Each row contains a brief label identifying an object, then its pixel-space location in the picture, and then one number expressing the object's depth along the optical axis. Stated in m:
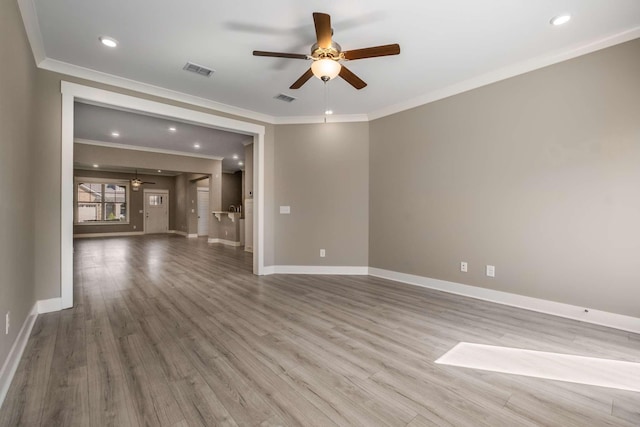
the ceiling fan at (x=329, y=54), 2.30
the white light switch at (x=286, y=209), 5.08
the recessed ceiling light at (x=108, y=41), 2.73
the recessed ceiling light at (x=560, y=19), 2.42
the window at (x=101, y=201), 11.19
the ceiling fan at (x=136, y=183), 11.09
